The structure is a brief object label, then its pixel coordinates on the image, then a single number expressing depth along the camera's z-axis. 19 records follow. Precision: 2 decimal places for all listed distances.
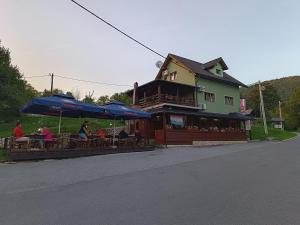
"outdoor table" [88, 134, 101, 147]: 9.73
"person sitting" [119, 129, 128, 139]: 11.50
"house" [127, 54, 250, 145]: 15.26
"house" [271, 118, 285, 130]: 43.79
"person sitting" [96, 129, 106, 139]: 10.33
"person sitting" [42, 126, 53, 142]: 8.56
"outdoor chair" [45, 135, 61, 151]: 8.65
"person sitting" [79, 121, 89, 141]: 9.65
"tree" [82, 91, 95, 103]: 35.37
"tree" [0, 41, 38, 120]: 21.74
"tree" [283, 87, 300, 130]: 42.59
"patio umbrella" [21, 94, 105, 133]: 8.60
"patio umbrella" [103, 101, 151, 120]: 10.39
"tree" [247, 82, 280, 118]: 48.04
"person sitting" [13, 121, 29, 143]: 8.04
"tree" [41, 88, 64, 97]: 35.26
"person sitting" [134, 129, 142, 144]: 12.04
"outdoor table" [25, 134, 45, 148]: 8.31
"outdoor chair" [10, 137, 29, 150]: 8.01
